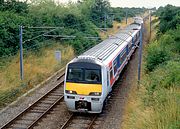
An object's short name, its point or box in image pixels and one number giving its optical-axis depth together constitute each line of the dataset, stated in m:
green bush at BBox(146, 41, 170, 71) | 21.53
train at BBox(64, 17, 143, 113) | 14.89
